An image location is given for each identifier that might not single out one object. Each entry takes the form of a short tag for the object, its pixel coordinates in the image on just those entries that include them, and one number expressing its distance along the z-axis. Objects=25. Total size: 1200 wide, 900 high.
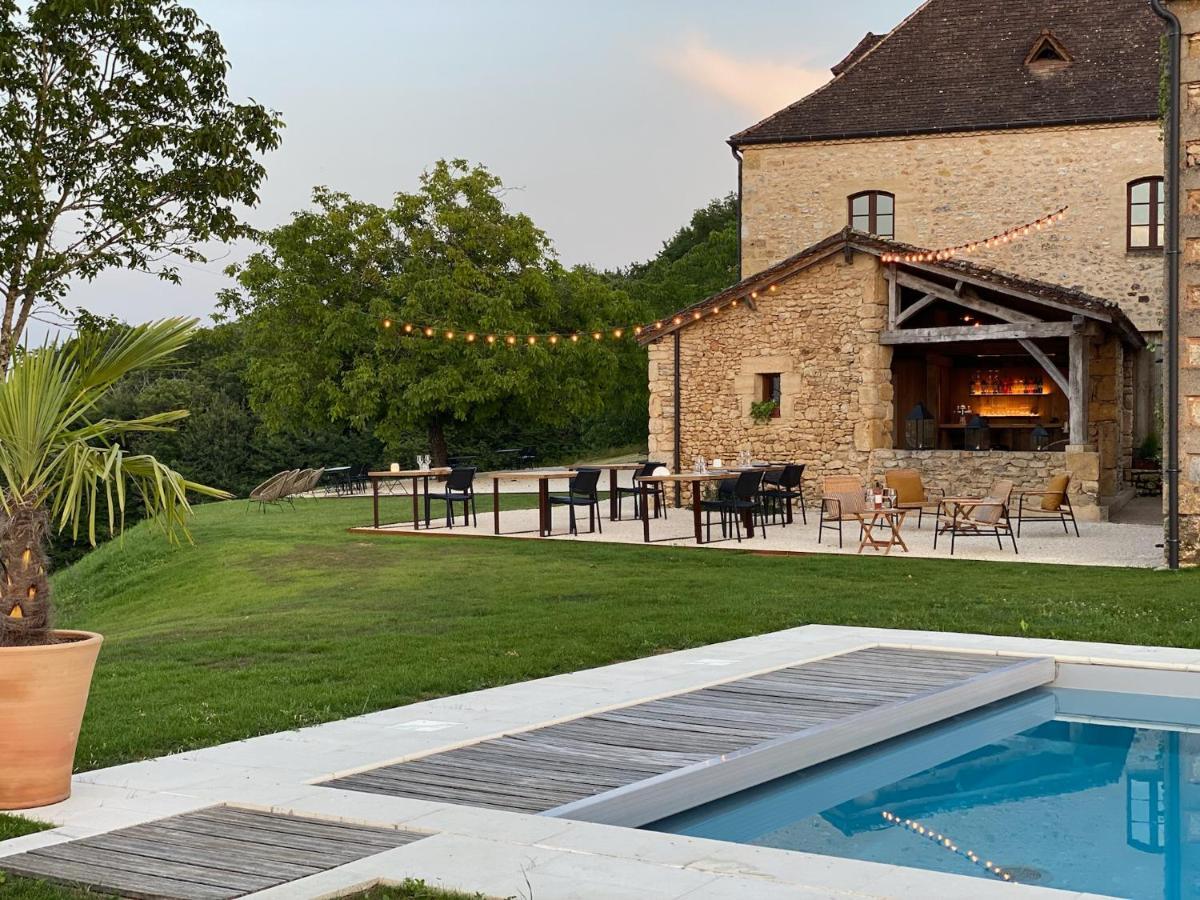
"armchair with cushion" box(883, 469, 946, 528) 17.17
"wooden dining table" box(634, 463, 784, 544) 15.84
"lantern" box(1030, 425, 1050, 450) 21.47
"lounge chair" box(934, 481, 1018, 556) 14.45
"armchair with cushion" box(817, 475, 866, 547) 15.22
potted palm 4.55
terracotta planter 4.54
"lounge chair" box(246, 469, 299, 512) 23.12
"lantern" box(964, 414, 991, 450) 21.94
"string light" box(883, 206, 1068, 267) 18.58
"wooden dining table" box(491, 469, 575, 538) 16.73
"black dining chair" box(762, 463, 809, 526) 17.53
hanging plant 20.02
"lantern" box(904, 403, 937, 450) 21.12
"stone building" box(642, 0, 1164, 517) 19.17
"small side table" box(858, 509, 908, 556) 14.16
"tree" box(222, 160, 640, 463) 28.08
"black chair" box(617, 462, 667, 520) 18.17
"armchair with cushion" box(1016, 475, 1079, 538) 15.77
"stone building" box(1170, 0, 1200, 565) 12.88
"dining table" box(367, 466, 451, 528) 18.17
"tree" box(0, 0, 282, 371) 12.84
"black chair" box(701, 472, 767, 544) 15.98
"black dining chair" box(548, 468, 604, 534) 16.89
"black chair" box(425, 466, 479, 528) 17.92
